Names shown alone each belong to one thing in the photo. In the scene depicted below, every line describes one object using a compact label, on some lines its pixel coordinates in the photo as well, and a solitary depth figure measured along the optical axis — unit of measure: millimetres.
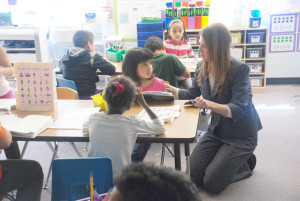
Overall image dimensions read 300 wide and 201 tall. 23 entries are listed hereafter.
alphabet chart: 2168
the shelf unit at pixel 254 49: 4938
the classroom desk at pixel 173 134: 1762
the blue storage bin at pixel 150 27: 4695
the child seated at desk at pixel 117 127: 1704
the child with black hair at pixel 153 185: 781
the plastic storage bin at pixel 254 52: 5016
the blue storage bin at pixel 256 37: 4910
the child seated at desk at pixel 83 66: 3287
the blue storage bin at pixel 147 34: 4711
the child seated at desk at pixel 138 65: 2410
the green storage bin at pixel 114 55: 3934
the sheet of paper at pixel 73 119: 1975
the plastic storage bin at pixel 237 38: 4941
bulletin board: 4988
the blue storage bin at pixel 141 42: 4711
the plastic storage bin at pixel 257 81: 5055
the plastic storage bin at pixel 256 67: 5070
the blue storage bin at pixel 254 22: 4804
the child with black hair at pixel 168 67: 3066
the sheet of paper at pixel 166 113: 1980
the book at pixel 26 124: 1864
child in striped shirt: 4086
